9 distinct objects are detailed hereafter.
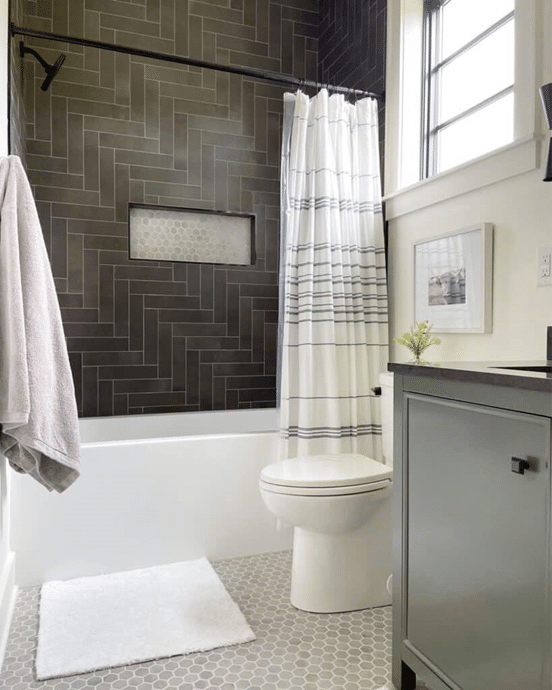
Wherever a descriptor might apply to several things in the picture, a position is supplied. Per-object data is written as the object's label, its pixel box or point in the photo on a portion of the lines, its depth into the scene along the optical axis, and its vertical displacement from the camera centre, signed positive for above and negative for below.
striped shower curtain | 2.44 +0.24
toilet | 1.92 -0.67
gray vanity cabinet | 1.06 -0.45
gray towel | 1.62 -0.07
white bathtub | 2.19 -0.73
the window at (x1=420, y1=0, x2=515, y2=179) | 2.12 +1.07
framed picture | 1.98 +0.22
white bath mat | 1.71 -0.97
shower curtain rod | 2.25 +1.19
